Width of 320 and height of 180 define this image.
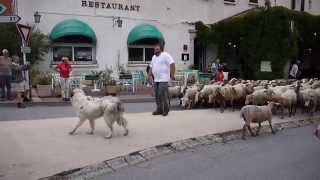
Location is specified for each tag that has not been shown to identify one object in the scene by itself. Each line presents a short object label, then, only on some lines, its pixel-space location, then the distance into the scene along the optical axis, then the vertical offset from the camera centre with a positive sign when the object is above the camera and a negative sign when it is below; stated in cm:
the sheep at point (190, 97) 903 -57
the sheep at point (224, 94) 851 -44
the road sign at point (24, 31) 976 +171
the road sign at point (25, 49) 967 +105
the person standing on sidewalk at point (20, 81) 939 -6
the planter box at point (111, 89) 1146 -40
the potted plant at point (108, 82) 1170 -12
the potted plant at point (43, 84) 1105 -19
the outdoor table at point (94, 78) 1201 +6
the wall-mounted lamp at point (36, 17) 1279 +287
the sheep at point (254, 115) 612 -78
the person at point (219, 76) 1191 +16
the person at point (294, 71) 1652 +53
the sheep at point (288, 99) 784 -54
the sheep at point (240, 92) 863 -38
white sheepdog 565 -62
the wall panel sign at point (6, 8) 423 +111
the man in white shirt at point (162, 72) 737 +20
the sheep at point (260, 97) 790 -49
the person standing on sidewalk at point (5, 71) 987 +29
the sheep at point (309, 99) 815 -56
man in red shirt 1052 +5
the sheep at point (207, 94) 870 -44
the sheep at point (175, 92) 994 -45
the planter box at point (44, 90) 1104 -43
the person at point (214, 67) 1495 +71
